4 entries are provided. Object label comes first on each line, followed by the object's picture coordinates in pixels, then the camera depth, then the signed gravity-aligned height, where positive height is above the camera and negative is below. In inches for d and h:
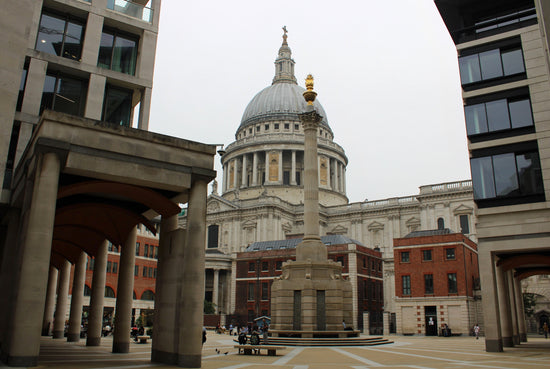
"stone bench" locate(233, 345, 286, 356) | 1013.2 -64.9
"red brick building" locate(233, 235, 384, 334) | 2738.7 +234.7
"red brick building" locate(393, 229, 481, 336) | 2198.6 +152.4
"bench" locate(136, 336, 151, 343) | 1358.3 -59.9
